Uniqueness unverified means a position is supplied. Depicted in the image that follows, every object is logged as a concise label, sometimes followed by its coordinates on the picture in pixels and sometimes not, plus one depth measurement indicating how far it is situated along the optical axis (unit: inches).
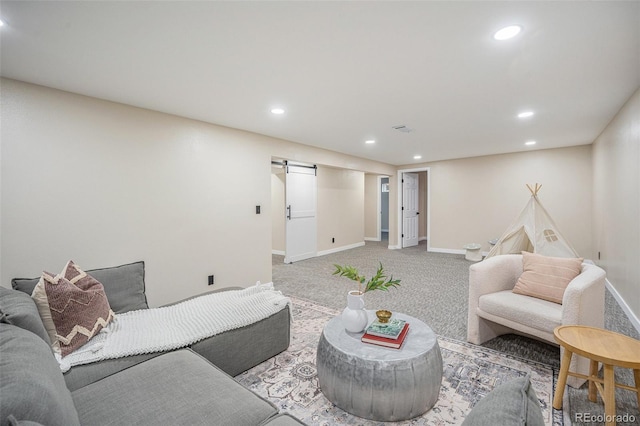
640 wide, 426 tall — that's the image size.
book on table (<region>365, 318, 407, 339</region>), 70.3
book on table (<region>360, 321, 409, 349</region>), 68.1
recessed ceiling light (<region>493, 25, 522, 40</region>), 69.8
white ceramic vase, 75.0
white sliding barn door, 244.1
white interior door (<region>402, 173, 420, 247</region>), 315.0
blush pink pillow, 91.3
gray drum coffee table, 62.5
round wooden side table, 58.5
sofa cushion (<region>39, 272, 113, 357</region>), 66.2
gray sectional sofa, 32.2
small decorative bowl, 76.4
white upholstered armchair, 76.3
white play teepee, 158.6
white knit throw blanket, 66.3
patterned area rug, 67.4
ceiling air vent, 156.6
